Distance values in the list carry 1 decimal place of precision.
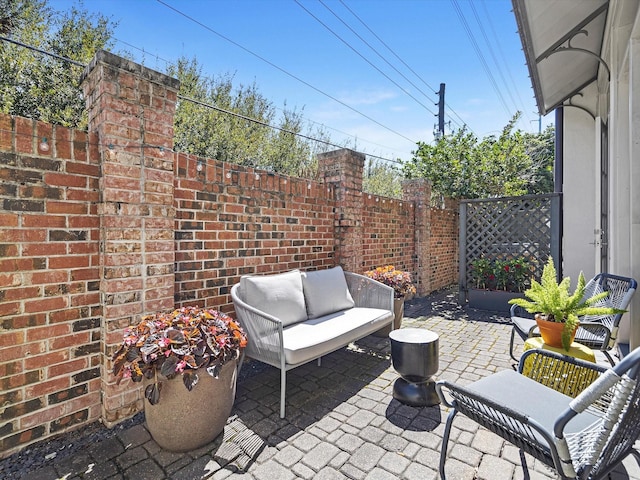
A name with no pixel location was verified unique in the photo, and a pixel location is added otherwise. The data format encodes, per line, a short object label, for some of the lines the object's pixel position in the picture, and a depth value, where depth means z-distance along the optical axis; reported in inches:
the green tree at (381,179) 432.1
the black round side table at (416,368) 96.5
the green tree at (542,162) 597.2
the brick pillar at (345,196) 173.8
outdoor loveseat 97.2
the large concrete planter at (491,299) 210.1
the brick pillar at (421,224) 252.1
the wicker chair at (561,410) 42.5
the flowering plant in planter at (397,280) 160.7
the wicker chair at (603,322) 106.3
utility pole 580.7
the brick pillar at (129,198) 83.4
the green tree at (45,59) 172.9
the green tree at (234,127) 219.8
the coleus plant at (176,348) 71.9
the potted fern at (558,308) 91.4
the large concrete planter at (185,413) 75.0
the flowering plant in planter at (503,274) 212.5
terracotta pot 93.4
